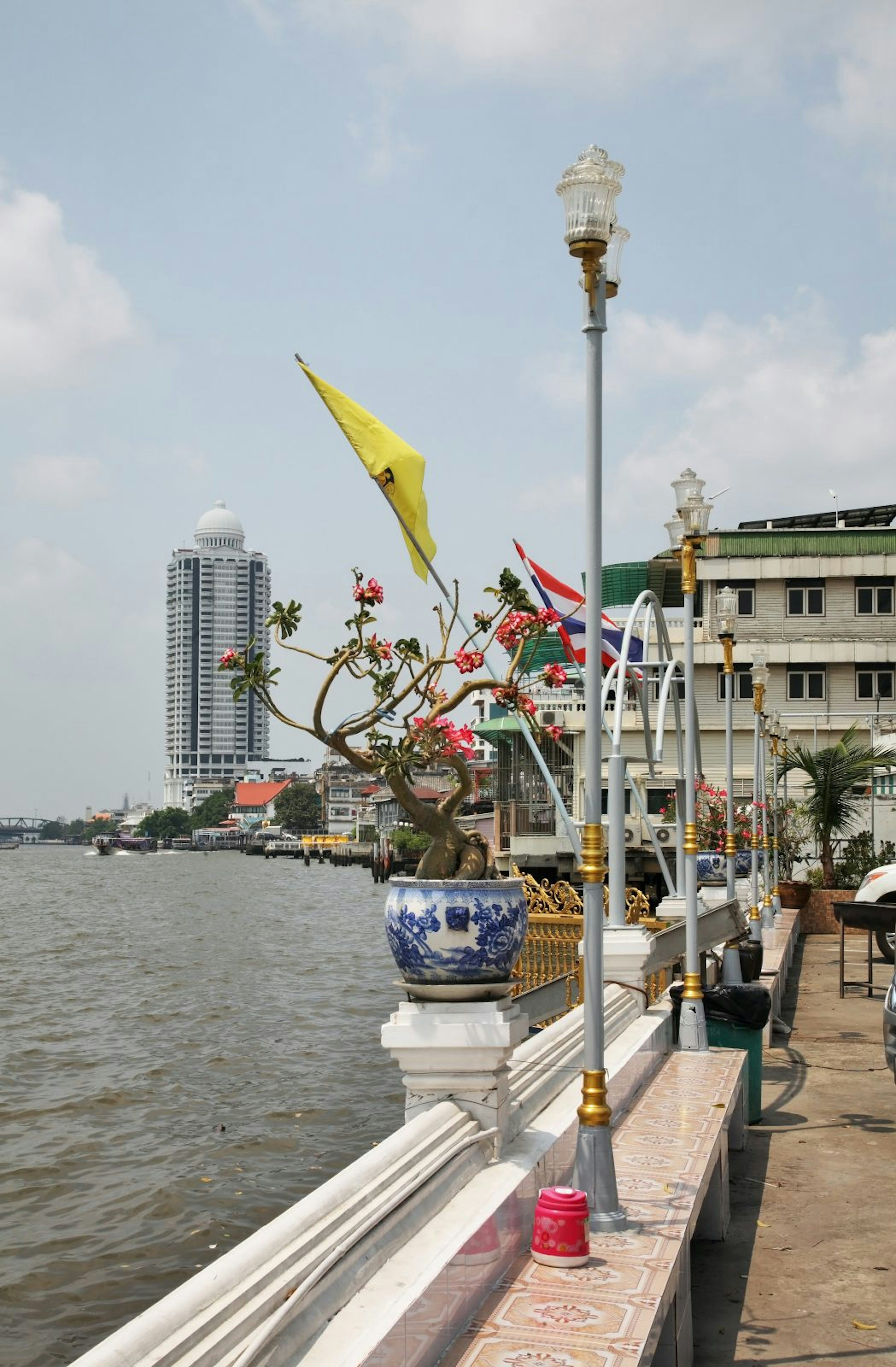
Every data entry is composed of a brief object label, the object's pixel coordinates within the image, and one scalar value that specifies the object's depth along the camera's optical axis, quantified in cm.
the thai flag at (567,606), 1819
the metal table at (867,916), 1482
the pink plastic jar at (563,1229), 472
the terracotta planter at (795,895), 2984
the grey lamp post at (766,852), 2370
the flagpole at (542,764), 923
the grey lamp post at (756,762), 2011
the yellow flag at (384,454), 852
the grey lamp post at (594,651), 535
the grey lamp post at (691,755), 988
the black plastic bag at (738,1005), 1032
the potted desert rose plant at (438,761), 517
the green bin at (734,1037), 1038
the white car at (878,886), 1995
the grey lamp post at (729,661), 1616
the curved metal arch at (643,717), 1097
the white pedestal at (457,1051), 515
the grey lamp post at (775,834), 2723
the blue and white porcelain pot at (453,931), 516
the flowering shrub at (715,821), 2866
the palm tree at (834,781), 3141
